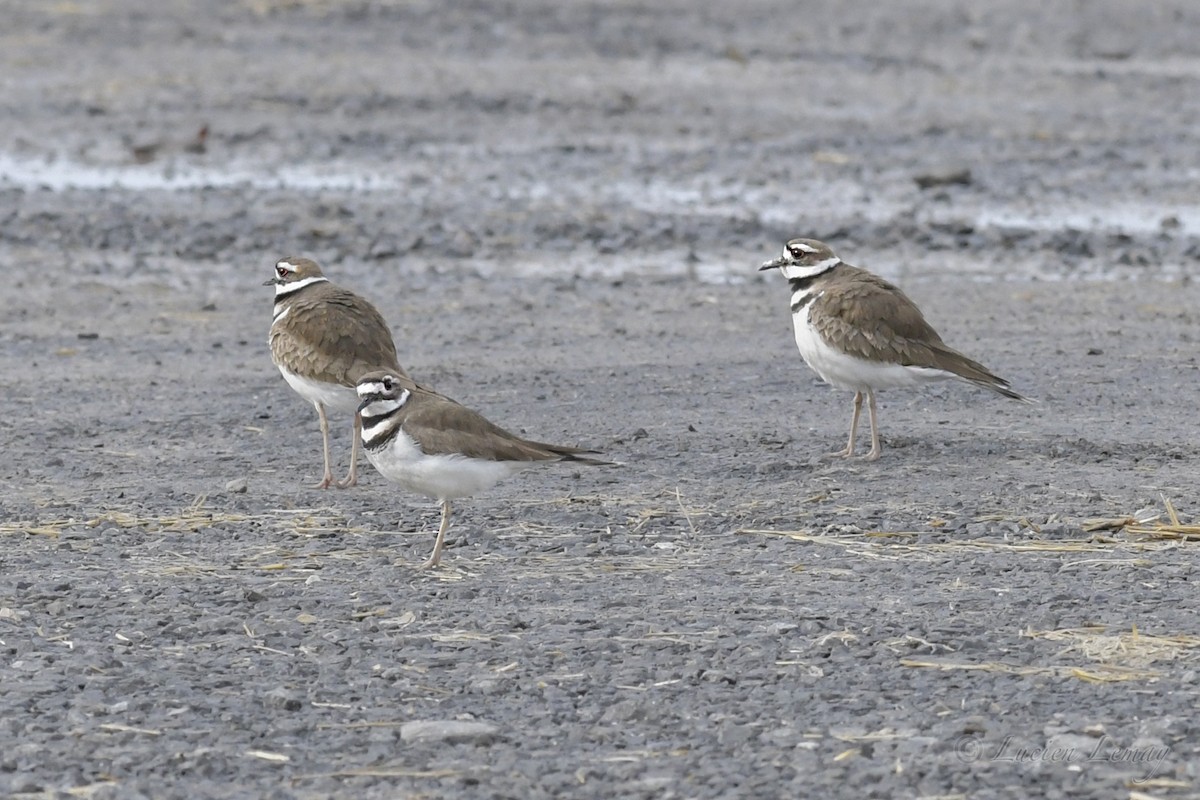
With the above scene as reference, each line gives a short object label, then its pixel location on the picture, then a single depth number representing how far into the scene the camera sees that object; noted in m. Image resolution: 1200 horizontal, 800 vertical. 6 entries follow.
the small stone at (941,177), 37.84
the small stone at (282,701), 12.19
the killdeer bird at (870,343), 19.59
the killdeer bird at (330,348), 18.80
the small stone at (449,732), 11.62
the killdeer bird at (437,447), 15.55
